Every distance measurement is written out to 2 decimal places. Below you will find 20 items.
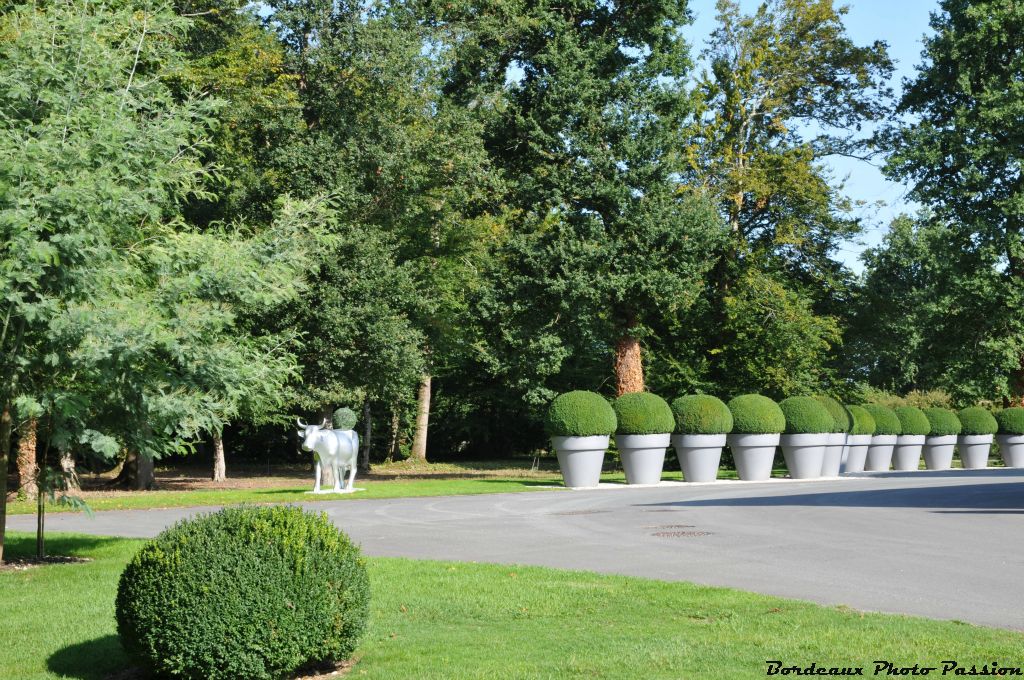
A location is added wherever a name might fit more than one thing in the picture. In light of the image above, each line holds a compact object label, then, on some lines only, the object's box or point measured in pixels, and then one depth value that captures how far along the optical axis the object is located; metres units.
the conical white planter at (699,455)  26.05
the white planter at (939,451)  33.56
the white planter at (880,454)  32.09
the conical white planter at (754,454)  26.53
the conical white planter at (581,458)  24.55
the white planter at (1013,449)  34.91
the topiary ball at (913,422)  32.59
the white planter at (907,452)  32.81
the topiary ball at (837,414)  28.27
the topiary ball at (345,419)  24.44
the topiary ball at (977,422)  34.28
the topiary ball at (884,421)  31.81
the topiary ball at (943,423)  33.31
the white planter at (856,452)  30.75
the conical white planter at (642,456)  25.28
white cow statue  22.36
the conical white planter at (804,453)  27.12
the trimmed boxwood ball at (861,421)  30.53
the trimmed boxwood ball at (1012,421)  34.81
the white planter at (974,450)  34.28
